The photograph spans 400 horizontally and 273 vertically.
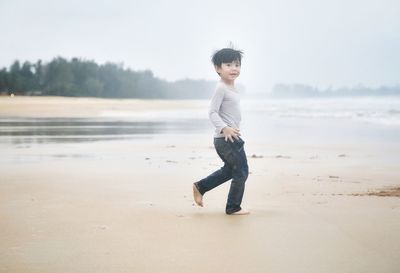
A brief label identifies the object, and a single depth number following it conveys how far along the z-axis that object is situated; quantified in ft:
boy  13.64
